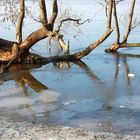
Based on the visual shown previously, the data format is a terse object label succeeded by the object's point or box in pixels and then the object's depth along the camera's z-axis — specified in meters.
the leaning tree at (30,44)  19.11
